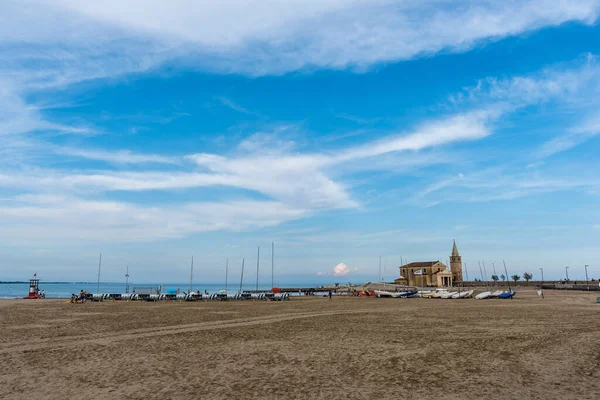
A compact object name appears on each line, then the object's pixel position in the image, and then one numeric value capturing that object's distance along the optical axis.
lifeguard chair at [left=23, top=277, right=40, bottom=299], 65.19
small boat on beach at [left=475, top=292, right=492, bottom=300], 58.08
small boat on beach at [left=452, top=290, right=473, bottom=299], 60.38
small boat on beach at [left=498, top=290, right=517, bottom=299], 56.05
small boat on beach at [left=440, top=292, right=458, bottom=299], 60.81
